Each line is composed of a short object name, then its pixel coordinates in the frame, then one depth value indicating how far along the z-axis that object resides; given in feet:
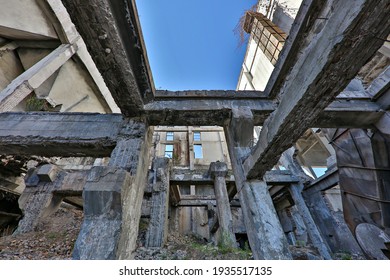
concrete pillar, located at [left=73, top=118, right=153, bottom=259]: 6.00
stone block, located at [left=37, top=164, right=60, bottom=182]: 21.31
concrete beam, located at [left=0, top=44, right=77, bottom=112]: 18.89
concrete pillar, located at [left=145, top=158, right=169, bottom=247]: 15.80
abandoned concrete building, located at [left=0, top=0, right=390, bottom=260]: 5.09
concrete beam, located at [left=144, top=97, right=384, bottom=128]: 10.00
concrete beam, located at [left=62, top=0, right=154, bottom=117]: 4.95
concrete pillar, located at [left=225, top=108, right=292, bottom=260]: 6.38
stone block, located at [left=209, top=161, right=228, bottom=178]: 22.44
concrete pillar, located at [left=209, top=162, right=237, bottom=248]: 16.40
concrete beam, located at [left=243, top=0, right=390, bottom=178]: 3.46
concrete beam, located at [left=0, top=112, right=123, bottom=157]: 10.00
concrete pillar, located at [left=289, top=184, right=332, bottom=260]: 17.44
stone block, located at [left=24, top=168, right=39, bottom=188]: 21.31
